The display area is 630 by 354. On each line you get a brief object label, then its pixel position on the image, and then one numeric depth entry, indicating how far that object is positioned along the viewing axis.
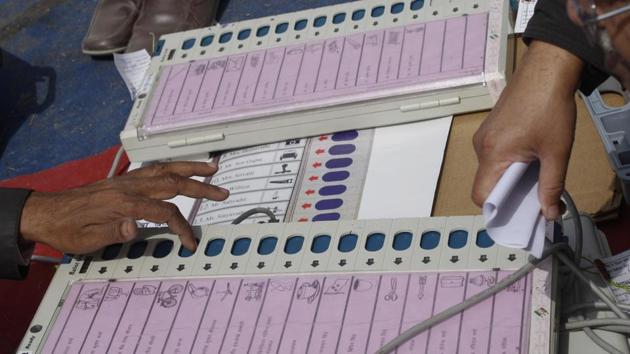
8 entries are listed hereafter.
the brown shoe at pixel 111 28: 2.43
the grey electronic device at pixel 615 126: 1.76
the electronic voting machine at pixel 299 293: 1.58
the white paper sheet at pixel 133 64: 2.17
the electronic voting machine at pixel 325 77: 1.84
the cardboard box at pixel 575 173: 1.77
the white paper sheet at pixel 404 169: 1.80
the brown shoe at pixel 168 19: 2.36
